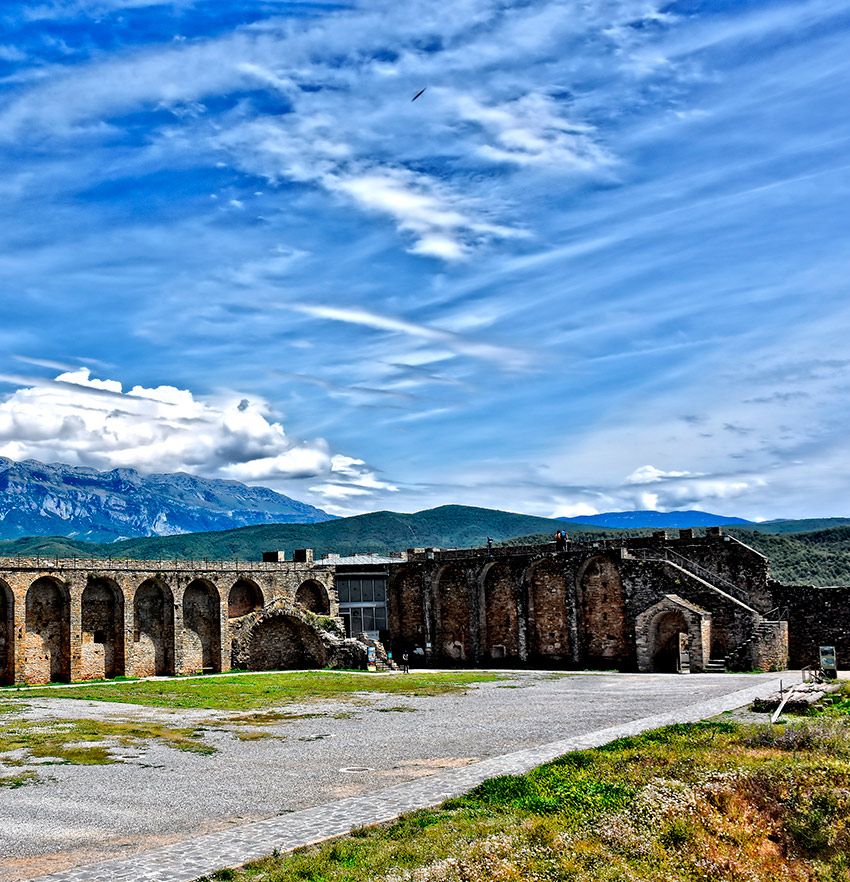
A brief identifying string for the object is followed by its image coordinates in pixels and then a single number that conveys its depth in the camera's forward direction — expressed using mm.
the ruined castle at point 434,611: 45031
